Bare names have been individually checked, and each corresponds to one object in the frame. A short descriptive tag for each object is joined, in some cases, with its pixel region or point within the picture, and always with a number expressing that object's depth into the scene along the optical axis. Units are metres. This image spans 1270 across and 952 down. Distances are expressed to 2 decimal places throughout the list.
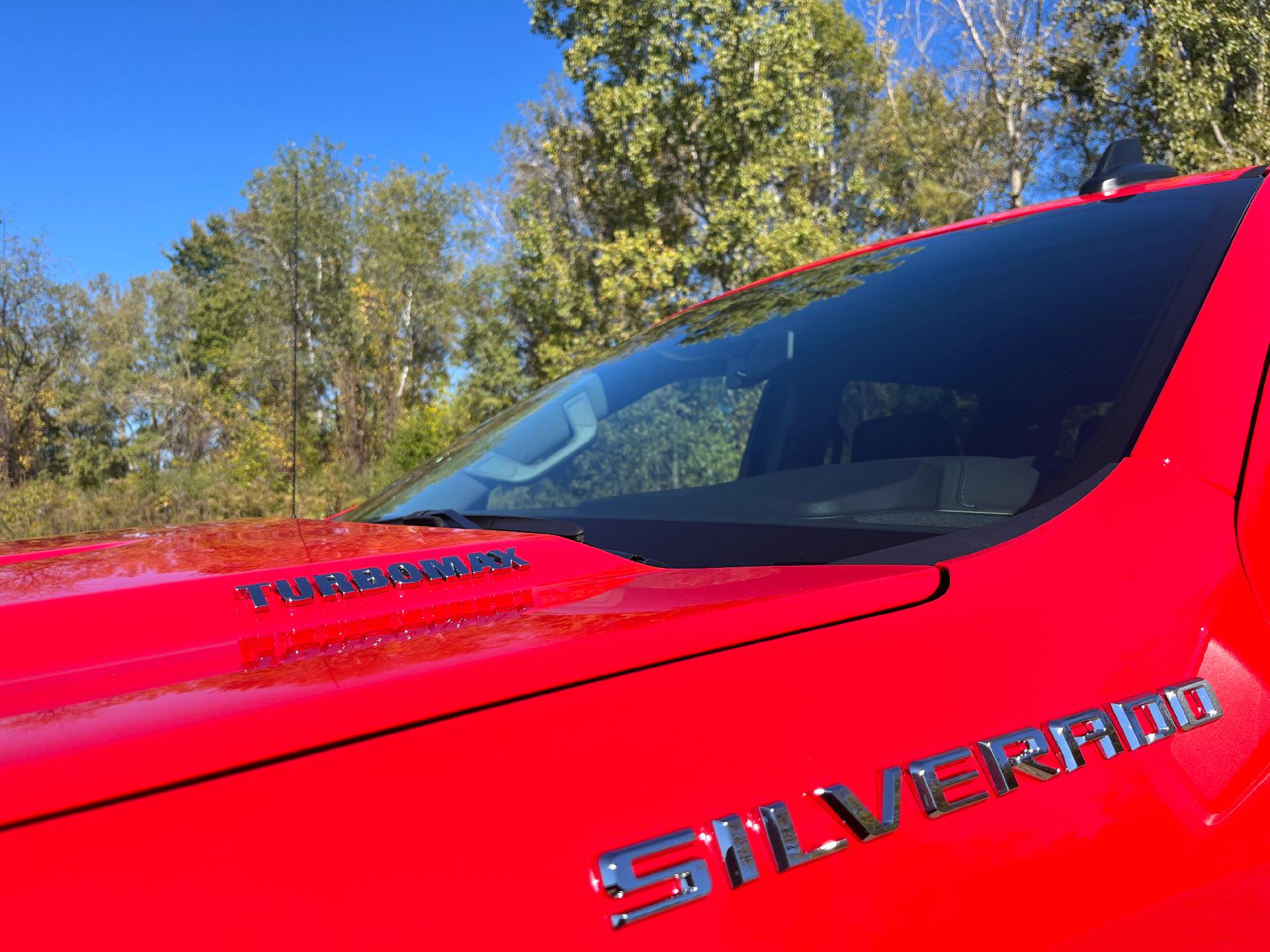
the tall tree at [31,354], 16.91
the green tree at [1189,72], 15.44
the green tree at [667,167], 11.12
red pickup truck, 0.58
